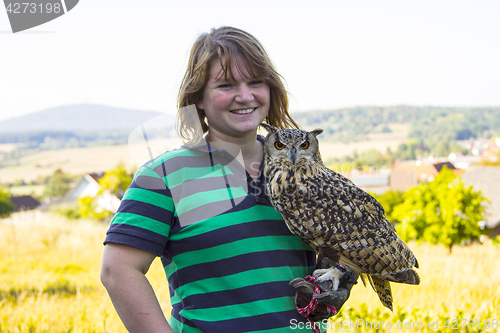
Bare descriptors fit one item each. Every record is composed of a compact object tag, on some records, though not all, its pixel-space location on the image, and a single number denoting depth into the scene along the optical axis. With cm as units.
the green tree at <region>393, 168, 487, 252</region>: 842
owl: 160
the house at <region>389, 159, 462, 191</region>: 3516
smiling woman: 132
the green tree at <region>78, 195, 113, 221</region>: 1684
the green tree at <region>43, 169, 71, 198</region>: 3350
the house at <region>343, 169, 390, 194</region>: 3338
